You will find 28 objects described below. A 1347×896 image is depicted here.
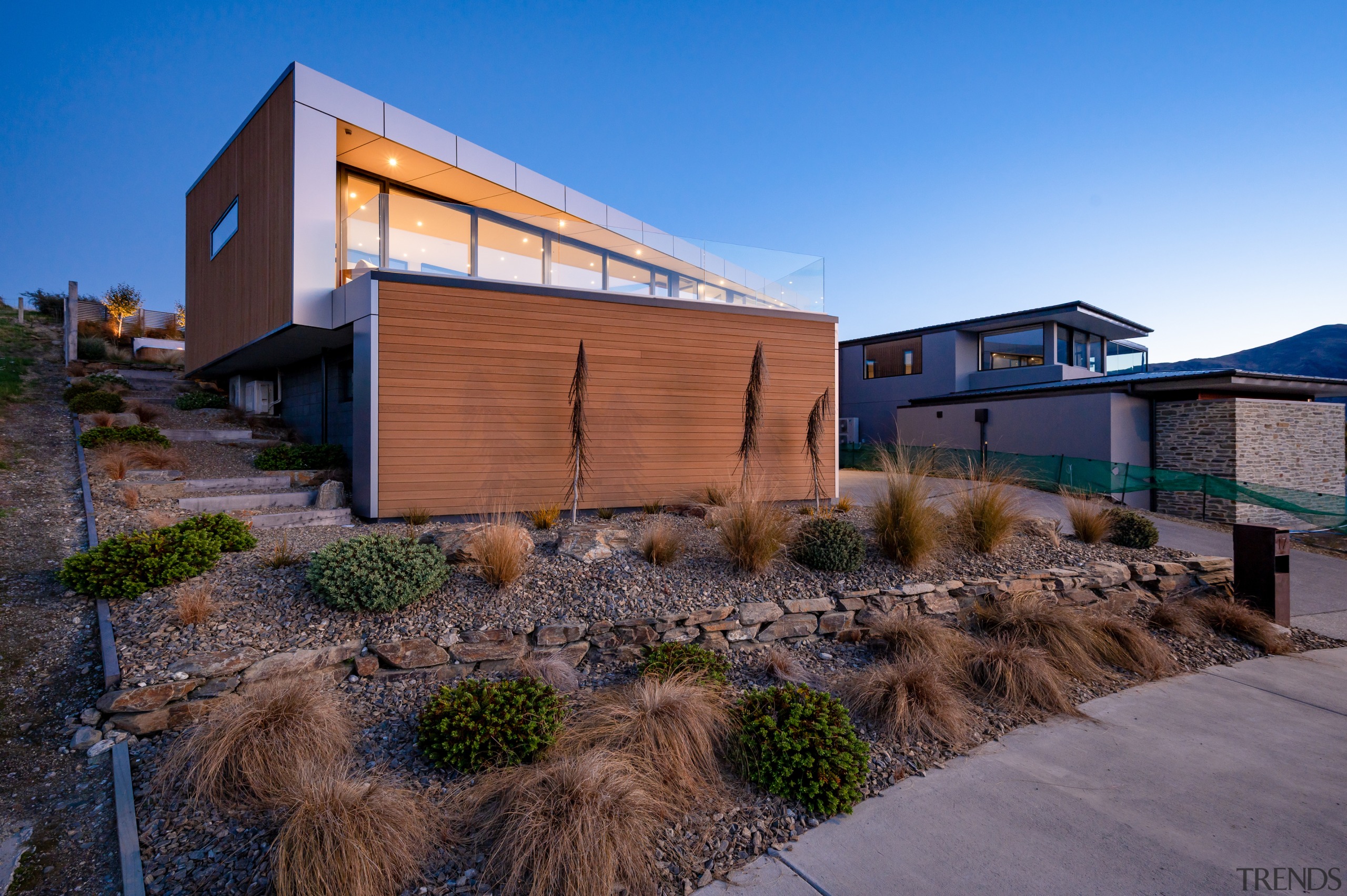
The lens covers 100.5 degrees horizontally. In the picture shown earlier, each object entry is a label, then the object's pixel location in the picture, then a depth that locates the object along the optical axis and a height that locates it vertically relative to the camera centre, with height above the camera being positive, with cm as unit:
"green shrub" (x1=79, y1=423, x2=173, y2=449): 807 +25
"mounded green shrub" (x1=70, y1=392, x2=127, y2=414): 998 +87
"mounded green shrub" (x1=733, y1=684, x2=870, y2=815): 278 -158
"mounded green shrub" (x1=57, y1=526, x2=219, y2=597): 391 -81
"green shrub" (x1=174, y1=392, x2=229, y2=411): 1153 +107
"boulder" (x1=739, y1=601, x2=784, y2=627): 459 -133
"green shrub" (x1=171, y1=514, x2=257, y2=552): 474 -67
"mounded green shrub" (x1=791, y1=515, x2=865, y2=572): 533 -92
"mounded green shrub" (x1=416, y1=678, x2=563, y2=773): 281 -143
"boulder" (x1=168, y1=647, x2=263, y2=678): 311 -119
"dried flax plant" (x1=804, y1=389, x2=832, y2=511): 838 +29
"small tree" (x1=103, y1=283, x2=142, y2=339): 2041 +556
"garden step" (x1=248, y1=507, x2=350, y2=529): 643 -79
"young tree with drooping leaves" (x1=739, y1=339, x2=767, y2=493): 805 +68
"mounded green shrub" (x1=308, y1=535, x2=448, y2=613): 390 -87
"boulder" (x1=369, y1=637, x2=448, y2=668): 360 -131
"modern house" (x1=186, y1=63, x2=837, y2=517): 701 +189
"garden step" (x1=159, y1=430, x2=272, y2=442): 933 +29
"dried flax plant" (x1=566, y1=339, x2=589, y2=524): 716 +36
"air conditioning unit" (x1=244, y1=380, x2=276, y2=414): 1254 +124
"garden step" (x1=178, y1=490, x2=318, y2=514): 650 -61
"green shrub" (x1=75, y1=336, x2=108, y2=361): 1584 +289
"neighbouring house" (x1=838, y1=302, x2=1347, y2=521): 1288 +125
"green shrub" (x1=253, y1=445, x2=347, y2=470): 831 -9
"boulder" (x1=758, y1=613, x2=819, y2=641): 465 -147
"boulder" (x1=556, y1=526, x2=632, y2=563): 509 -86
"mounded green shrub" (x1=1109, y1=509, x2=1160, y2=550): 682 -97
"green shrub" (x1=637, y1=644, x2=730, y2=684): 373 -144
